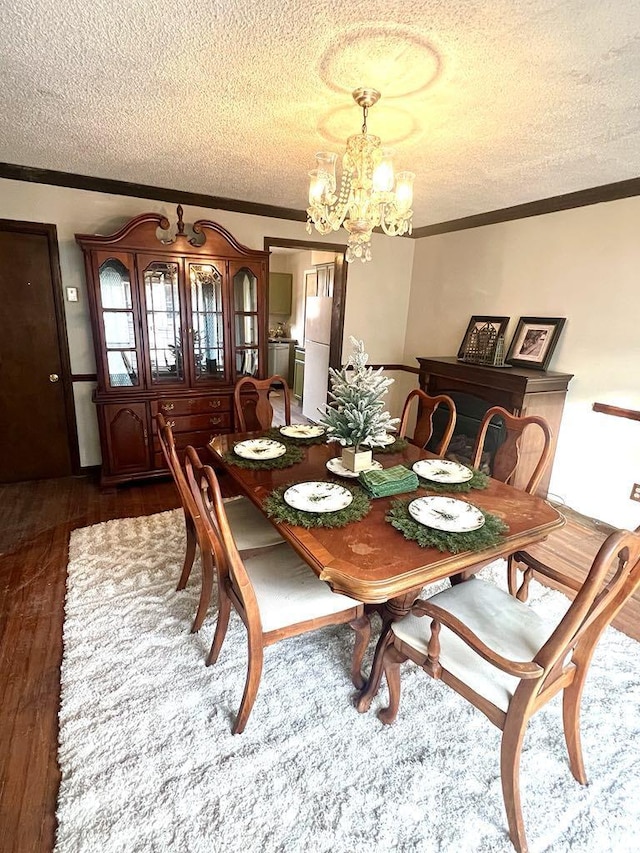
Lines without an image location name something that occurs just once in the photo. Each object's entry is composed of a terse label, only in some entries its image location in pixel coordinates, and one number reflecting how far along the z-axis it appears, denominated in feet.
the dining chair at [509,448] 7.11
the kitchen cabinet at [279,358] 23.05
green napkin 5.54
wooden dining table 3.99
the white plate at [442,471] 6.13
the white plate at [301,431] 7.94
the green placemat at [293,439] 7.68
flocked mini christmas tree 5.65
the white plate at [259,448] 6.82
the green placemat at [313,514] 4.79
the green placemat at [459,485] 5.82
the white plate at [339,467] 6.14
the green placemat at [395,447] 7.43
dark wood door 10.42
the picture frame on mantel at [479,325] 11.83
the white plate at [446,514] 4.74
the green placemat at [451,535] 4.39
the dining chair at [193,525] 5.86
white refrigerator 15.97
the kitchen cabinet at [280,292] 23.15
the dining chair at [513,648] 3.47
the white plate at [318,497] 5.09
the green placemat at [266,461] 6.49
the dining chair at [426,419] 8.29
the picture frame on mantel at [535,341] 10.55
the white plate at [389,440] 7.50
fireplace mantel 9.93
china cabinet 10.19
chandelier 6.12
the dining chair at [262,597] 4.54
